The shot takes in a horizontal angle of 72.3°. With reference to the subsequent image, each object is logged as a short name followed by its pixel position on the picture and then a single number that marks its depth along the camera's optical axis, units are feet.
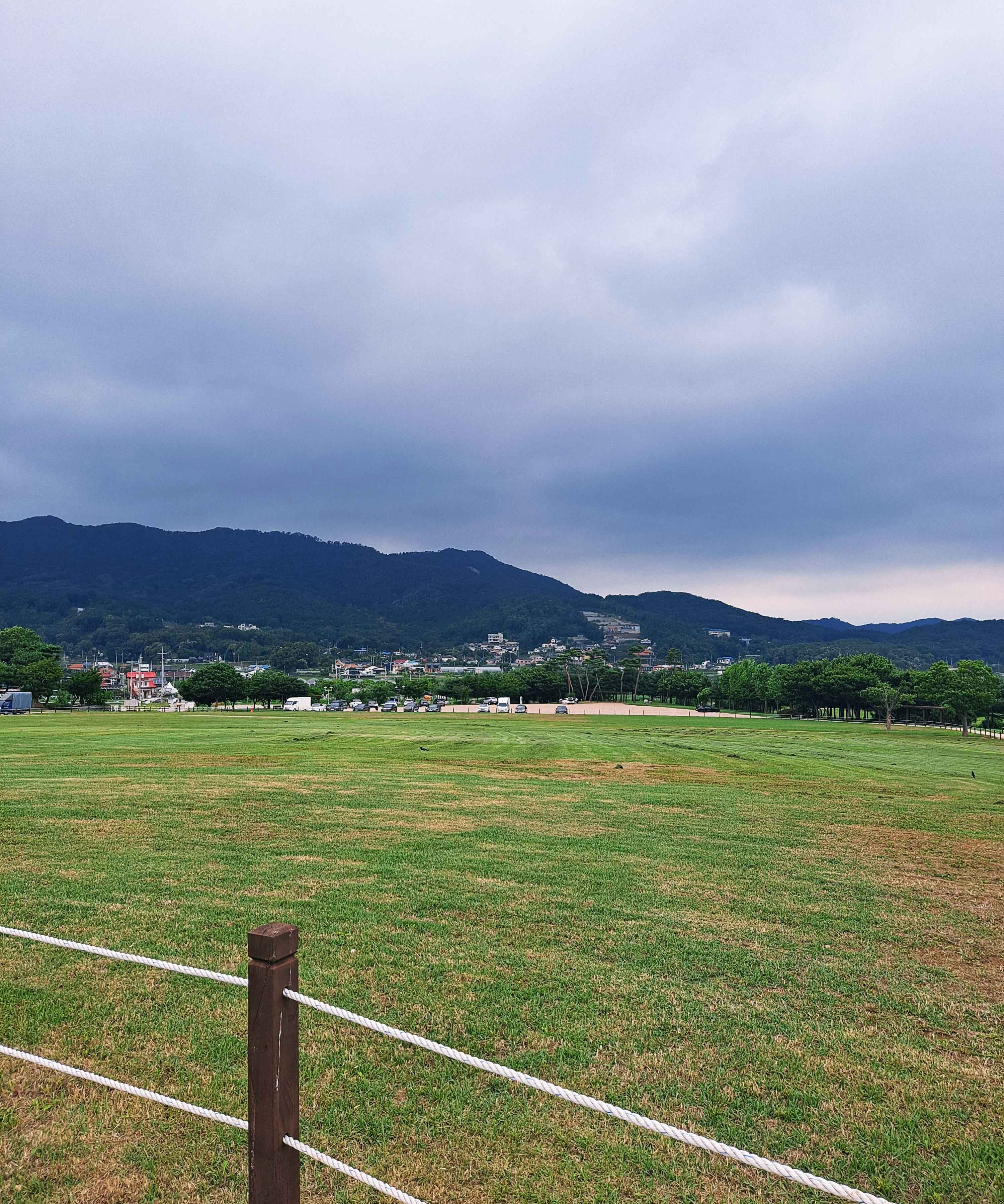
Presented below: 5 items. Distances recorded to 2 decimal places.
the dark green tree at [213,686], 342.03
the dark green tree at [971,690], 197.26
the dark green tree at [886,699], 245.65
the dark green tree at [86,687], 310.65
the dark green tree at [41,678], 301.63
